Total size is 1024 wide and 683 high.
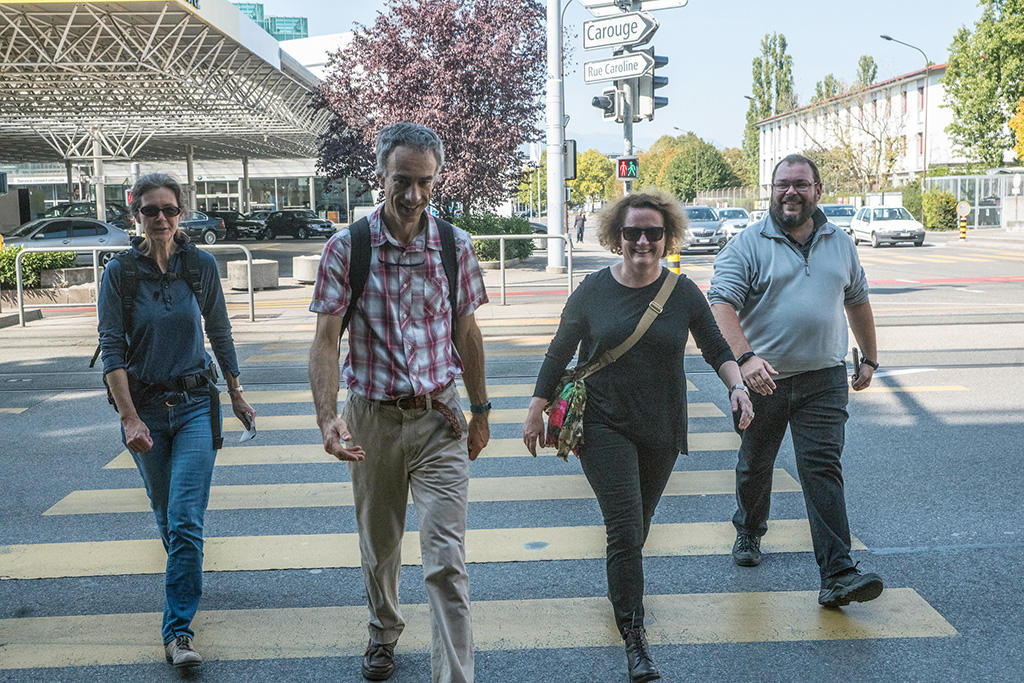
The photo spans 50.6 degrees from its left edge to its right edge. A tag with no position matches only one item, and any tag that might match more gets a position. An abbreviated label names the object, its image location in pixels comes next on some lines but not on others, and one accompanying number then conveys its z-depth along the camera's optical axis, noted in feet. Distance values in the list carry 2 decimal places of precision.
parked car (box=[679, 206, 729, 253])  110.67
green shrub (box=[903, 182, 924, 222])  169.58
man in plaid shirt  11.16
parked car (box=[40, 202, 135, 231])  122.42
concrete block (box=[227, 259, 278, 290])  68.93
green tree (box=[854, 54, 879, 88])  278.05
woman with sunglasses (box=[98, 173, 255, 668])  12.84
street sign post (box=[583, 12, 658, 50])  45.37
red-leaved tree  86.53
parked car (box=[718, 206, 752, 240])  116.78
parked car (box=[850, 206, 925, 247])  119.24
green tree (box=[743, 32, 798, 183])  333.83
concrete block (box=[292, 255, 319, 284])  74.79
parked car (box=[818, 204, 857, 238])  131.44
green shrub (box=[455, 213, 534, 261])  83.05
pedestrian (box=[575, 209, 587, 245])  145.69
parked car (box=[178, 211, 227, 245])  128.19
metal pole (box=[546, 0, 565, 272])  73.97
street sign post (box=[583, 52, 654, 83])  47.52
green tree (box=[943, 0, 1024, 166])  158.81
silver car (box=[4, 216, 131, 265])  87.30
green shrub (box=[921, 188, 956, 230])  161.89
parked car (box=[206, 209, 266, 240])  160.04
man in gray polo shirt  14.25
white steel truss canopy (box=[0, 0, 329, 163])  91.25
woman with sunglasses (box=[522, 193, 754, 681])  12.44
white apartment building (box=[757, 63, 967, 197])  206.28
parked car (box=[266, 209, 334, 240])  161.27
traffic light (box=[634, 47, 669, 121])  51.03
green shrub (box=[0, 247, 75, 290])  58.70
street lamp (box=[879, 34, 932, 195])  174.50
